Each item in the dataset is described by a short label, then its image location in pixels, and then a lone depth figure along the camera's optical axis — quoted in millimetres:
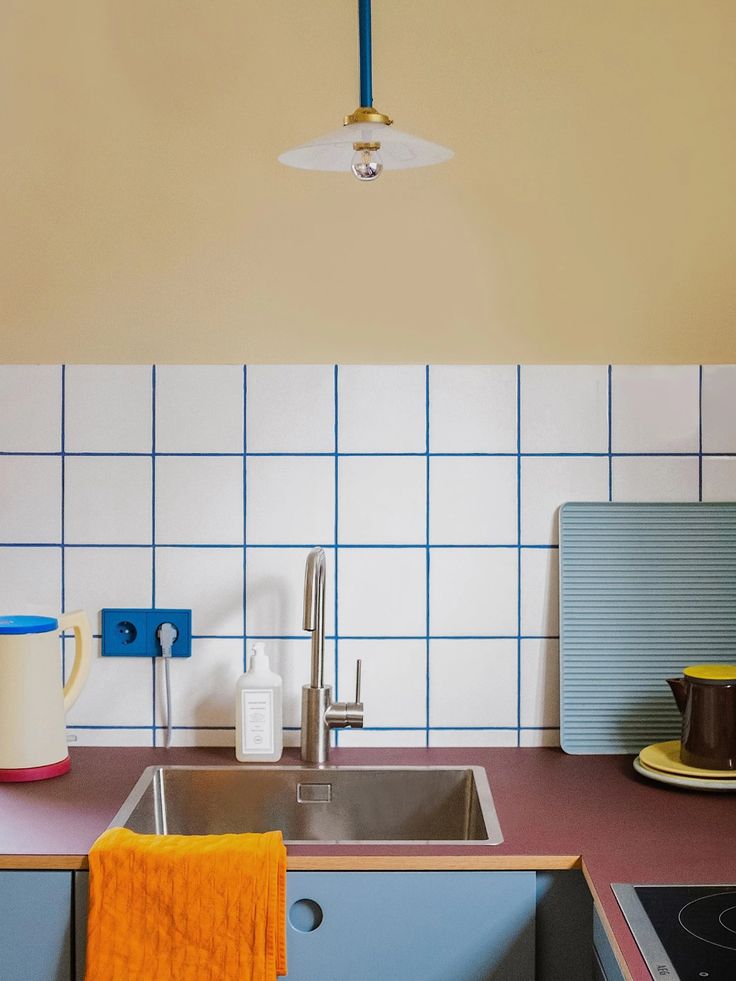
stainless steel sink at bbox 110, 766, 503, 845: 1650
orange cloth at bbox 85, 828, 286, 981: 1267
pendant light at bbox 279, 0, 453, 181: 1289
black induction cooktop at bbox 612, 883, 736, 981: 1033
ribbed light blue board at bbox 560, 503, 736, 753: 1768
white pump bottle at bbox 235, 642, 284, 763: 1667
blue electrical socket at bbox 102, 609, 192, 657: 1771
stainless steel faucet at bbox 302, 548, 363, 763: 1640
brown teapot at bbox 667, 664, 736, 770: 1557
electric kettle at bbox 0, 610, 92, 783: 1586
